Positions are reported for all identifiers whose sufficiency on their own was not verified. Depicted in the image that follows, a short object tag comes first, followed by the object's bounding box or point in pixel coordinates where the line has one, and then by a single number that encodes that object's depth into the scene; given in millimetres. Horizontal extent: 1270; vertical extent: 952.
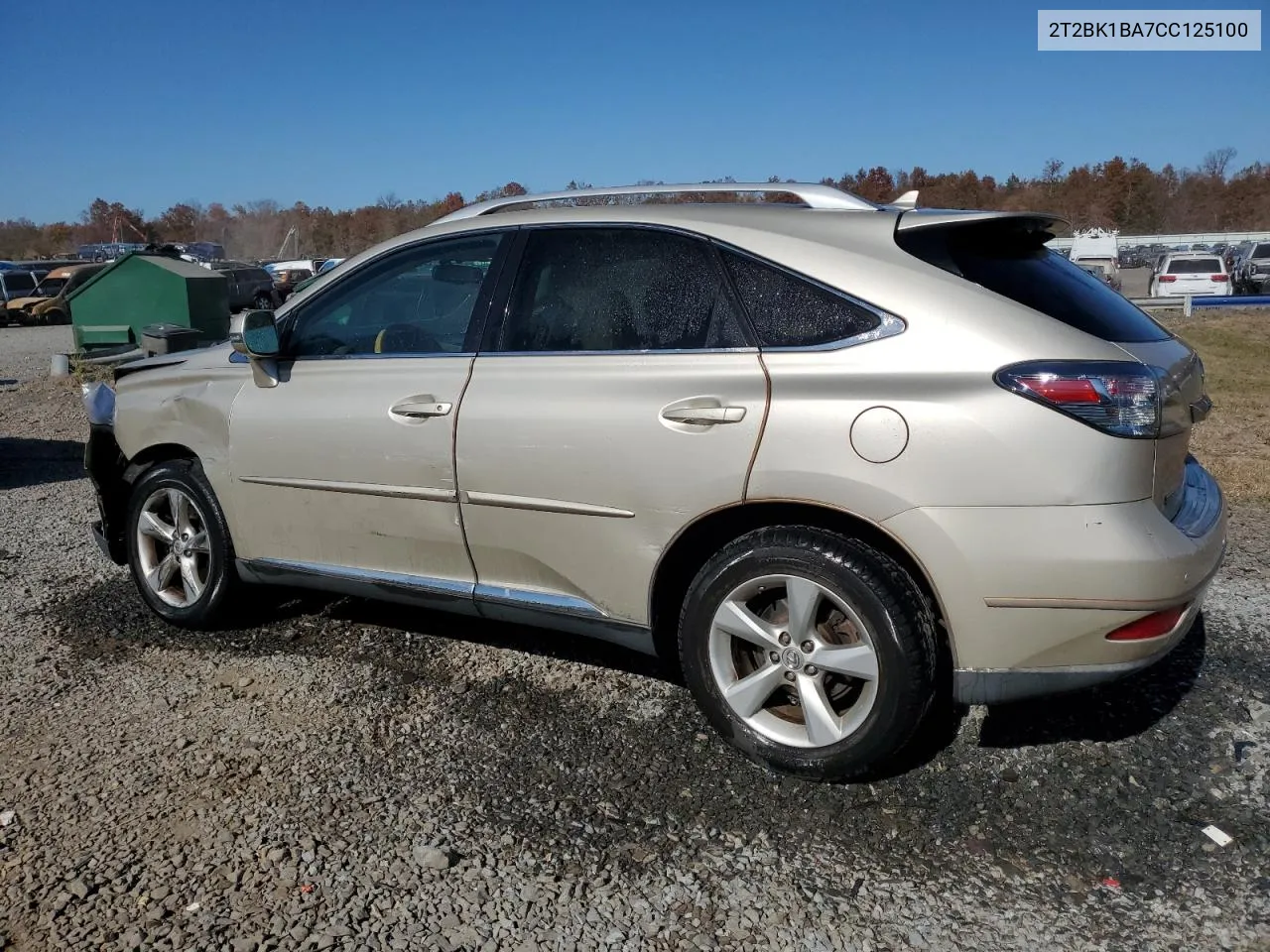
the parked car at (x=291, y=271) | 35375
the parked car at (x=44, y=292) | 29578
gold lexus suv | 2750
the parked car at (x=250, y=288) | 28781
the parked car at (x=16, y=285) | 30567
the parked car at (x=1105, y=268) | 25156
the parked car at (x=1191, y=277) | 25312
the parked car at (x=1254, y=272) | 27906
